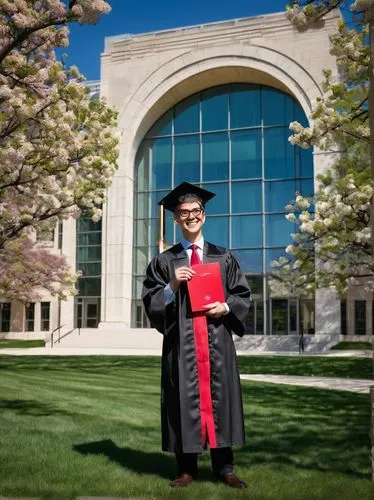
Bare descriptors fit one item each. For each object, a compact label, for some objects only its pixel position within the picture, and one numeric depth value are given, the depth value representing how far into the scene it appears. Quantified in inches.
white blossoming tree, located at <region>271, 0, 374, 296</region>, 448.8
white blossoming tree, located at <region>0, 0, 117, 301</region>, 319.9
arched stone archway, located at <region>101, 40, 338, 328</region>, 1363.2
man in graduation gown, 183.0
